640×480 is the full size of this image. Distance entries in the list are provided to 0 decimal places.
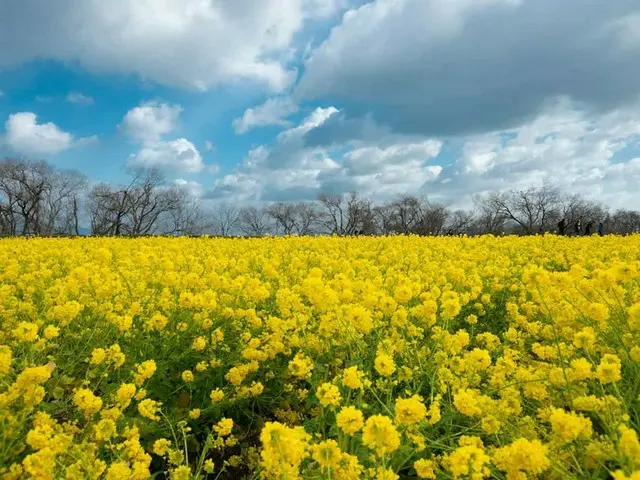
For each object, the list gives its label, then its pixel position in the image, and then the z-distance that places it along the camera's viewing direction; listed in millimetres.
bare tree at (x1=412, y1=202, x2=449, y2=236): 96812
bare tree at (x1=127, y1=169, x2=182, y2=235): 75438
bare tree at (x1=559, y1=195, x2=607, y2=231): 94938
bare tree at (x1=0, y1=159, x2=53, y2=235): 67750
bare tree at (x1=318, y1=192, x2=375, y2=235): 98312
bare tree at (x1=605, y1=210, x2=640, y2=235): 100500
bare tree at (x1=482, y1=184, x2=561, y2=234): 92688
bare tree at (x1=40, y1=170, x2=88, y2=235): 74312
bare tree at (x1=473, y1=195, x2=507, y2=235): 91744
